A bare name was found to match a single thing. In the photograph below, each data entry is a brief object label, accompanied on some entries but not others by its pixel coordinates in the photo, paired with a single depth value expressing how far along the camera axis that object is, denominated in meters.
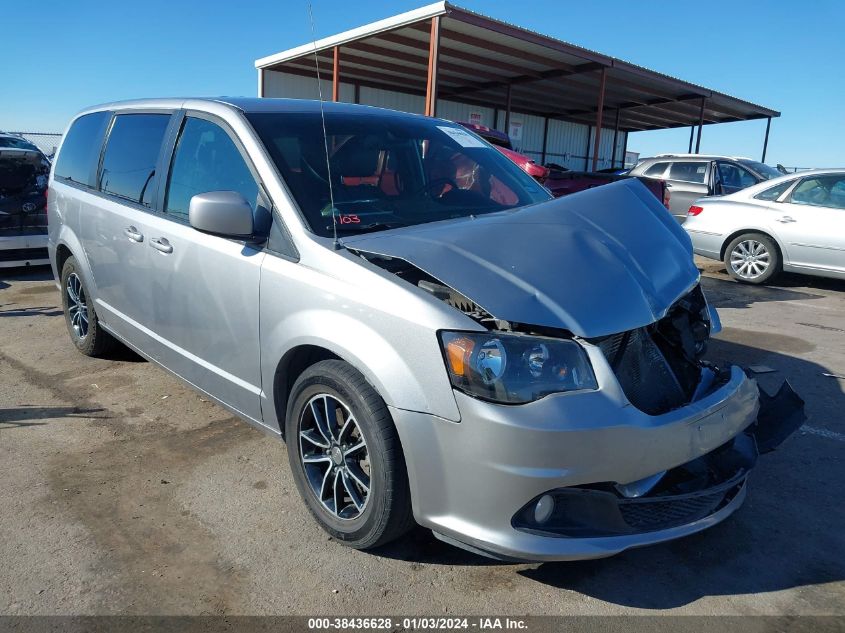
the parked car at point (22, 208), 7.88
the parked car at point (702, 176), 11.64
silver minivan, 2.16
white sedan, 7.92
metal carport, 12.91
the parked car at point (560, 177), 8.35
